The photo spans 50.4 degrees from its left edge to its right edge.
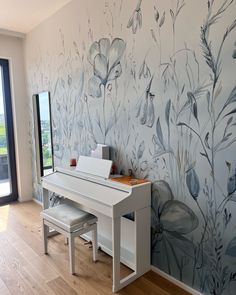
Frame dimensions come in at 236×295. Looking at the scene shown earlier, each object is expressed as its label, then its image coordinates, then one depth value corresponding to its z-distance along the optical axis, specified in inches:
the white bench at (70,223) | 83.3
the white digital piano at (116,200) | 74.4
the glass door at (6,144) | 148.0
